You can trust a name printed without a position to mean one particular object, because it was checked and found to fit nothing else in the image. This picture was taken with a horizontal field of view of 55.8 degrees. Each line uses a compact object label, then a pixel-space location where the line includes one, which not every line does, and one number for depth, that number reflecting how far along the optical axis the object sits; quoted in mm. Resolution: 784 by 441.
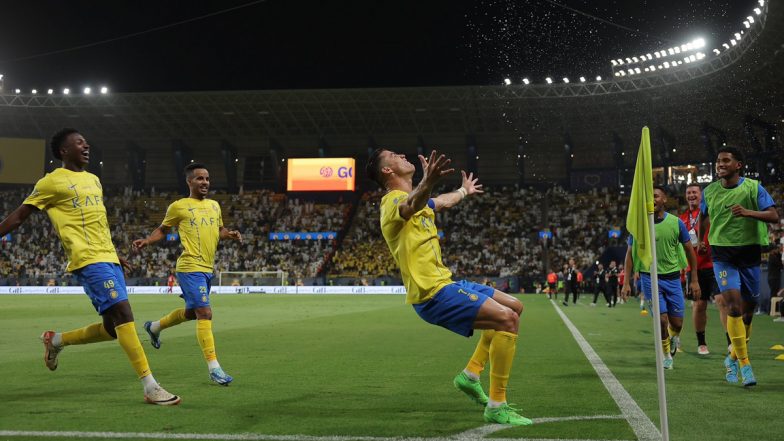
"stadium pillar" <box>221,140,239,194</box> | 60500
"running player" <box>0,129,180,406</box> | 6559
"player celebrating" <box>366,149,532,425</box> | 5523
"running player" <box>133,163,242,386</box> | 8453
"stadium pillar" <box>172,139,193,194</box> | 60469
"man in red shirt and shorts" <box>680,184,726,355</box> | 10548
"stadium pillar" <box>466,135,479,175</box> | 58375
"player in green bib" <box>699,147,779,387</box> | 7816
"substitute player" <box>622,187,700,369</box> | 9516
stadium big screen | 54781
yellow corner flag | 4730
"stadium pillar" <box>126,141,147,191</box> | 61719
